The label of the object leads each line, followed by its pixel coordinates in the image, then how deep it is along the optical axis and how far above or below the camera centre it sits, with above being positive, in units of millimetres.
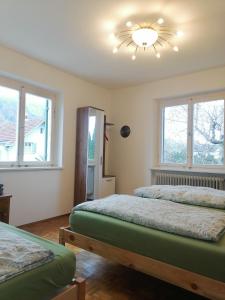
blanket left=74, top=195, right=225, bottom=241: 1708 -486
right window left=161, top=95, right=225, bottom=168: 3791 +486
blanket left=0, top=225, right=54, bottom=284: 1111 -520
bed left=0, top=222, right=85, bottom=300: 1080 -636
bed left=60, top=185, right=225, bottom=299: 1504 -703
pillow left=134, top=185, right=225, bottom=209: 2514 -414
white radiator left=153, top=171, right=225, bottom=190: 3633 -334
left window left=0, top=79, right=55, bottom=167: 3336 +495
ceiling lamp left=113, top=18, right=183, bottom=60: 2498 +1459
